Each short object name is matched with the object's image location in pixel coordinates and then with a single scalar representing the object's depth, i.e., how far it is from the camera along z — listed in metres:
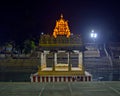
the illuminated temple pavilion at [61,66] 18.95
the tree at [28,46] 54.16
